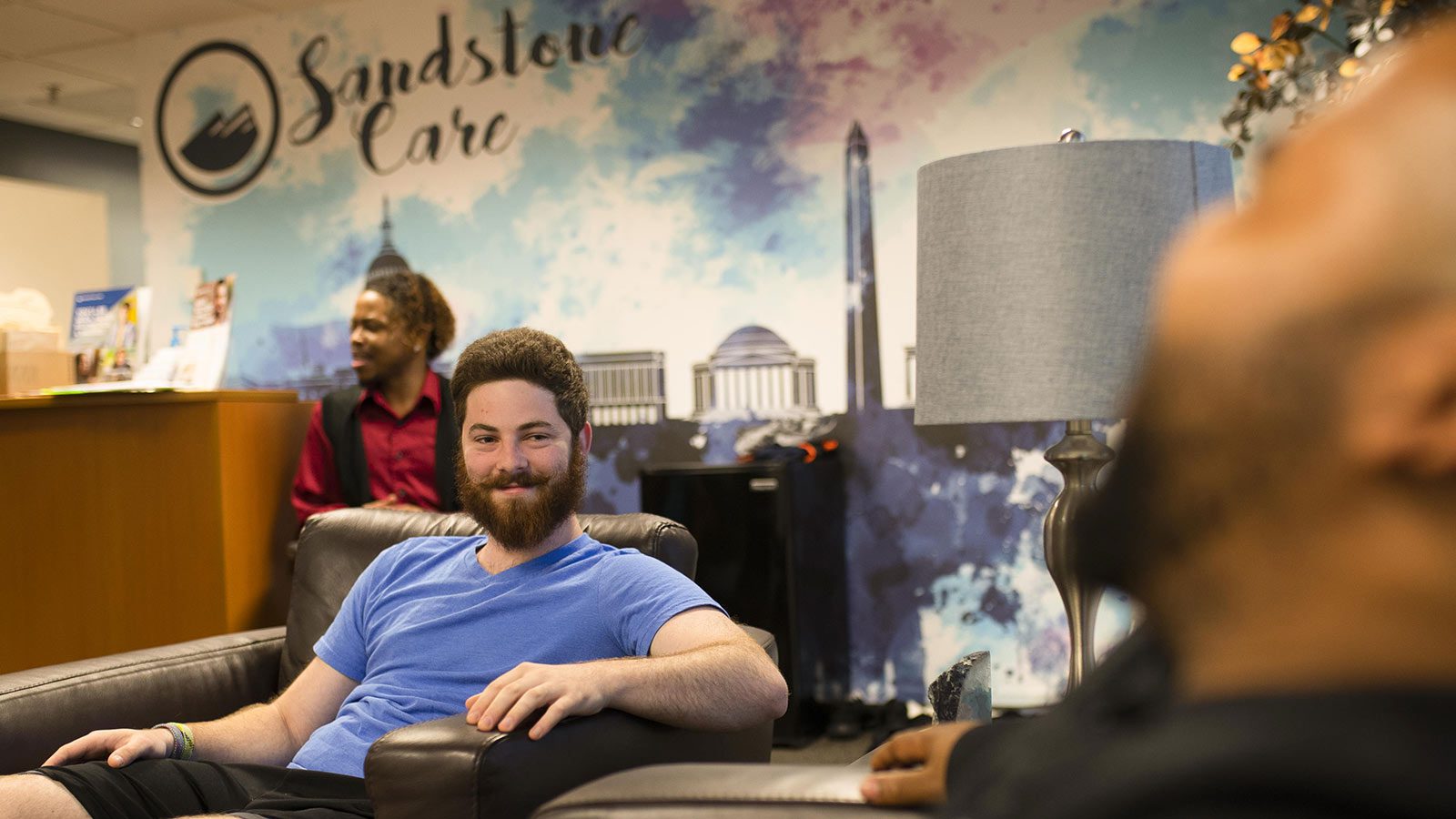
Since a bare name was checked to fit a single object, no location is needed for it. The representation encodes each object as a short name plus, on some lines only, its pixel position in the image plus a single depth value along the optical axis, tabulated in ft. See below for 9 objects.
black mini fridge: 13.98
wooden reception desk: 11.80
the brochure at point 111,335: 13.35
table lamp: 5.36
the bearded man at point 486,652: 5.54
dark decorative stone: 5.43
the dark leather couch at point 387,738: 4.77
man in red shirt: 13.03
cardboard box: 12.96
